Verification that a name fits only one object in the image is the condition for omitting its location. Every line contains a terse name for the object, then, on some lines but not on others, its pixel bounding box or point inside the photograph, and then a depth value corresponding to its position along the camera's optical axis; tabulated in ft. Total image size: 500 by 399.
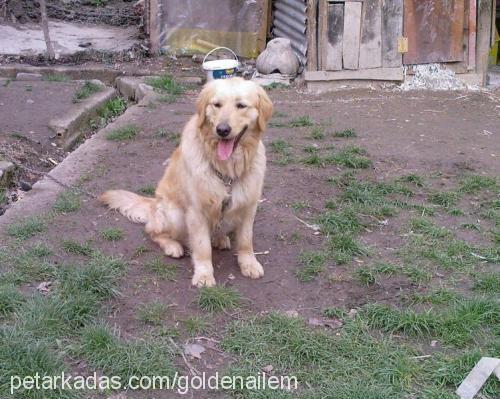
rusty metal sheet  28.12
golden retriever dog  11.76
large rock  29.53
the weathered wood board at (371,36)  28.07
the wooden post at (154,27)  33.53
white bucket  27.37
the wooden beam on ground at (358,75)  28.73
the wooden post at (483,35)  28.81
